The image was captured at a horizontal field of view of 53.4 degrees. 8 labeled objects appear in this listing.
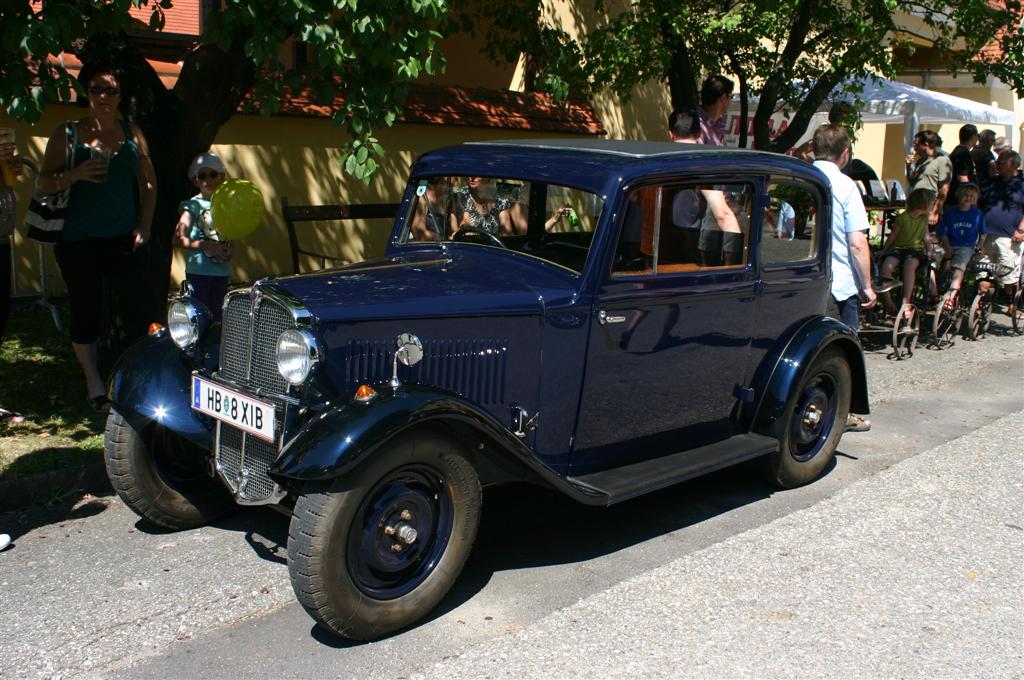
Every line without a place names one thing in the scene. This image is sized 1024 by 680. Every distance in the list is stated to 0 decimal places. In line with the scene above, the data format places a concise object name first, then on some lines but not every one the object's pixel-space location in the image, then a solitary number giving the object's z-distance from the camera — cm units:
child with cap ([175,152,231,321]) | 629
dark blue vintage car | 374
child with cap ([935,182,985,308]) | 993
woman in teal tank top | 568
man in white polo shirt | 656
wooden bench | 842
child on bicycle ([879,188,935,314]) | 925
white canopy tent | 1294
